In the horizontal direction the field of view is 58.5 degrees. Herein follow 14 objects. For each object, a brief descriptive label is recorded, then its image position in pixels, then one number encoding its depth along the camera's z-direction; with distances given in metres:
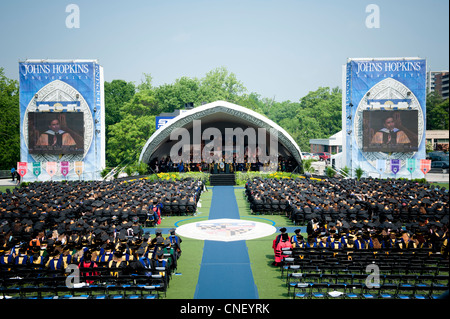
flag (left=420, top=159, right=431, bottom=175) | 31.29
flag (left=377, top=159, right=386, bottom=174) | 36.34
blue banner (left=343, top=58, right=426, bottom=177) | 35.69
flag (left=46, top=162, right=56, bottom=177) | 34.26
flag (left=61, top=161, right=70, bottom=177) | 35.84
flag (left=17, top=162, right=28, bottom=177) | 34.50
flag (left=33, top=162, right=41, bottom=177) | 36.55
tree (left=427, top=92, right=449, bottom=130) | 63.38
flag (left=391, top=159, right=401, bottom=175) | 34.60
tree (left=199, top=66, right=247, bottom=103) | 86.87
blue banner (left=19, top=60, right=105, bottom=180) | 36.41
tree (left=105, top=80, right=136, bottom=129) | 66.44
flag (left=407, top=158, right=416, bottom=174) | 35.62
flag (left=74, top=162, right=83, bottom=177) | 36.94
